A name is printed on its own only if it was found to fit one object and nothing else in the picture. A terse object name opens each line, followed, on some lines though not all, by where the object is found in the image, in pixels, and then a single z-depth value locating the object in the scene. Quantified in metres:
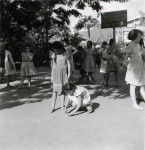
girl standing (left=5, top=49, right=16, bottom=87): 12.34
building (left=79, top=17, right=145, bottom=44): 50.38
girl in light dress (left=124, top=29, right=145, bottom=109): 8.33
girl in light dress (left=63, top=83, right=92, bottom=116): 8.04
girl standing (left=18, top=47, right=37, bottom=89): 12.20
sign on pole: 25.69
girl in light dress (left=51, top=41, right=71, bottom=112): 8.02
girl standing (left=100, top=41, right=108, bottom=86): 12.46
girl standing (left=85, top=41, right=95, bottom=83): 13.24
